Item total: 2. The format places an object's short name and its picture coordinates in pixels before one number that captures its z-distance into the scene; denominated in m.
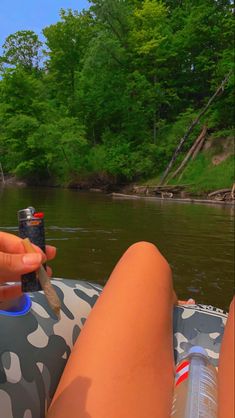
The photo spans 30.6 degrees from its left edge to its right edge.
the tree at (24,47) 38.16
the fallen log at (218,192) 16.91
